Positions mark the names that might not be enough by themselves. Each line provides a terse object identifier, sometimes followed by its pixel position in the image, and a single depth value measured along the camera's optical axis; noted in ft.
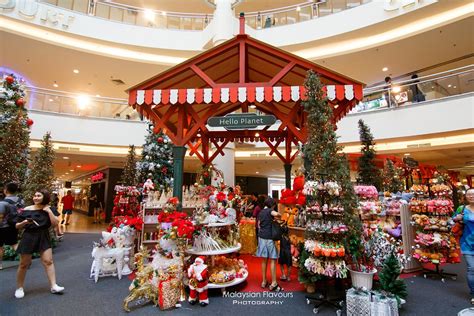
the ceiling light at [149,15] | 39.82
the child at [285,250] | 15.25
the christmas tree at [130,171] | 29.43
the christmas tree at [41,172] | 24.25
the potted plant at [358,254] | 12.15
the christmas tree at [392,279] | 11.65
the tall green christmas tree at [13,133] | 20.68
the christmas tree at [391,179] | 26.02
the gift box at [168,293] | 11.91
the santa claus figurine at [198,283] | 12.32
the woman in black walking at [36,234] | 12.68
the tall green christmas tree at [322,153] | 12.76
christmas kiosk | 15.26
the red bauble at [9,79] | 21.83
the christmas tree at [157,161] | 25.43
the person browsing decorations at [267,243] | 14.05
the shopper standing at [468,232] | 12.58
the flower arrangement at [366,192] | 17.02
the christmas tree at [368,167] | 25.64
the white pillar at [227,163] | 35.81
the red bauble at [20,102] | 22.11
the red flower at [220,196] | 16.89
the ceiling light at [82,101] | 32.37
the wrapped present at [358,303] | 10.48
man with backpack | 15.12
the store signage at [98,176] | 53.99
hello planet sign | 14.74
